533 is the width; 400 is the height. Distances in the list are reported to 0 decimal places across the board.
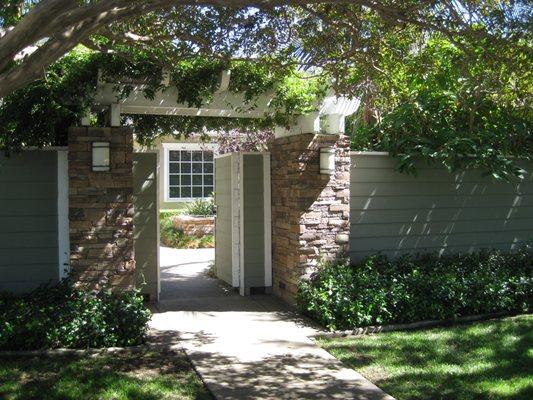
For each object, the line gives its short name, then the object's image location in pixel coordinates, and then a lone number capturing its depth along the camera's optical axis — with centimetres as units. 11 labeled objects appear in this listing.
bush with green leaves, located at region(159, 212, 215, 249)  1468
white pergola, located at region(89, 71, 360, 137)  682
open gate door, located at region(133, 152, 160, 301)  802
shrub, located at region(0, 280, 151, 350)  573
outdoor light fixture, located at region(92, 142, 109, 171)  657
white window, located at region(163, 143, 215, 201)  1861
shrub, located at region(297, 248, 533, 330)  677
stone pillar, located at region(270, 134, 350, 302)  749
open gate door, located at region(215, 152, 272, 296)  847
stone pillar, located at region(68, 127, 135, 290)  657
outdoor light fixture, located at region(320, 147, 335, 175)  745
